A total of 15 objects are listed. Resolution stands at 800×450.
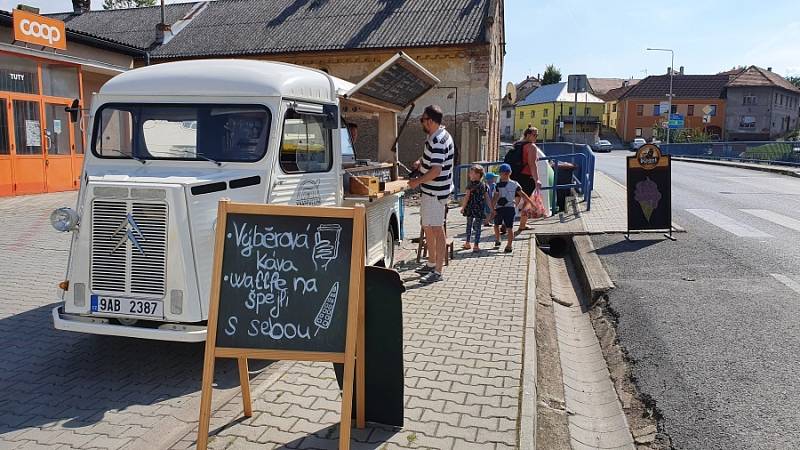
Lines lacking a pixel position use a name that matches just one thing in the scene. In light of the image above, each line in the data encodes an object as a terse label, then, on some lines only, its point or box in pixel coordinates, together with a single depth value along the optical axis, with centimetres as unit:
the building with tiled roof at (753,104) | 6994
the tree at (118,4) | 5352
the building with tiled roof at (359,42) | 2142
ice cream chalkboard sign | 1029
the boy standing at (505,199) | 959
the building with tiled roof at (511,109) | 8756
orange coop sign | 1459
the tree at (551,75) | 9438
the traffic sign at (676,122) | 6025
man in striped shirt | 709
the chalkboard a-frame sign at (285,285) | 347
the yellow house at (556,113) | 7444
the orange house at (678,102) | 7269
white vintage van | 454
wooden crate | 662
